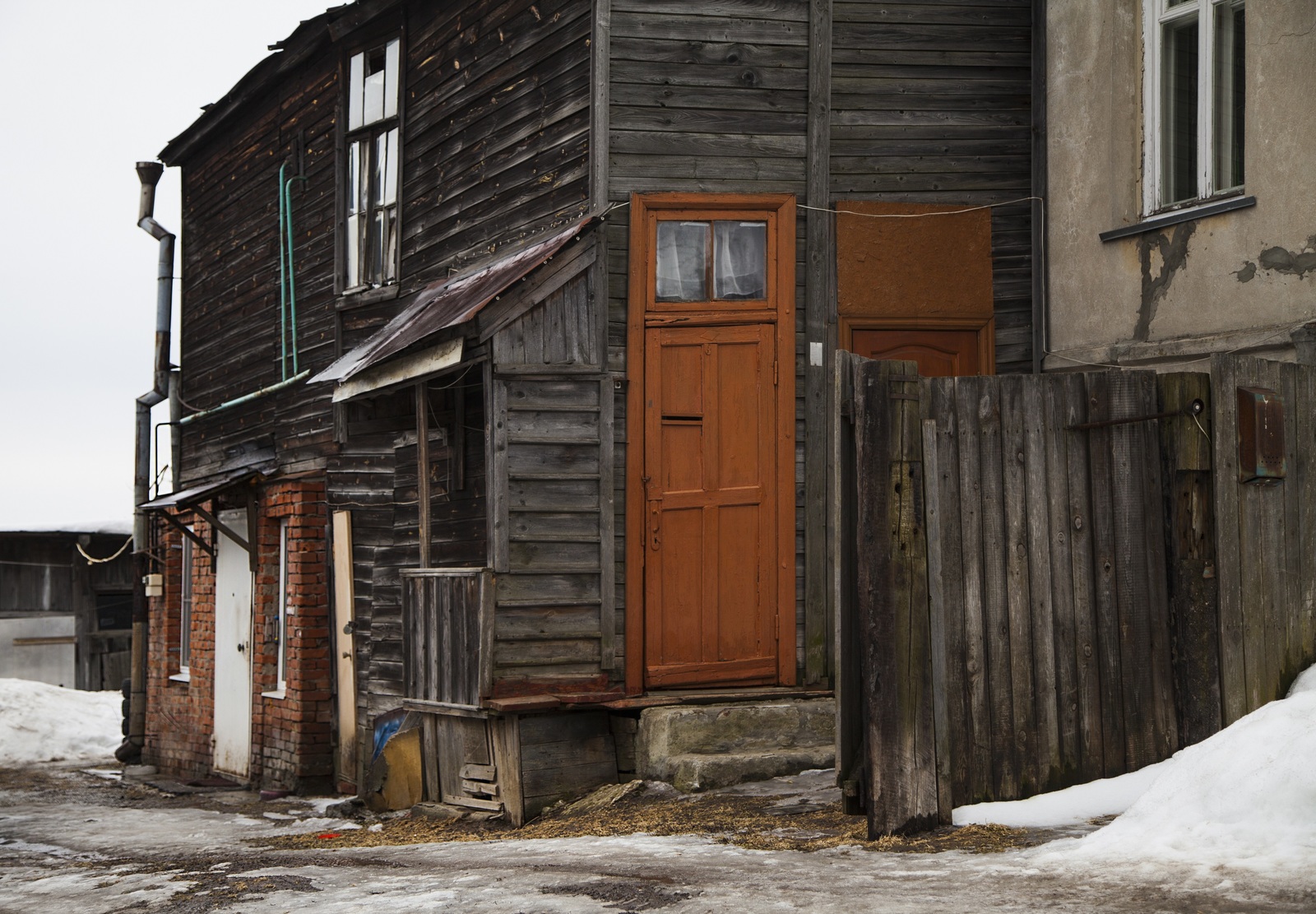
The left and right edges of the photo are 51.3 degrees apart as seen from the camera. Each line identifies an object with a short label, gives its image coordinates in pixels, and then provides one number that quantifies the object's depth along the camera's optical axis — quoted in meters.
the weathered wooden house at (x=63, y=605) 20.64
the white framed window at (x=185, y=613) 15.55
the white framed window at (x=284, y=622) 12.80
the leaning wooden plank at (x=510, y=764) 8.38
